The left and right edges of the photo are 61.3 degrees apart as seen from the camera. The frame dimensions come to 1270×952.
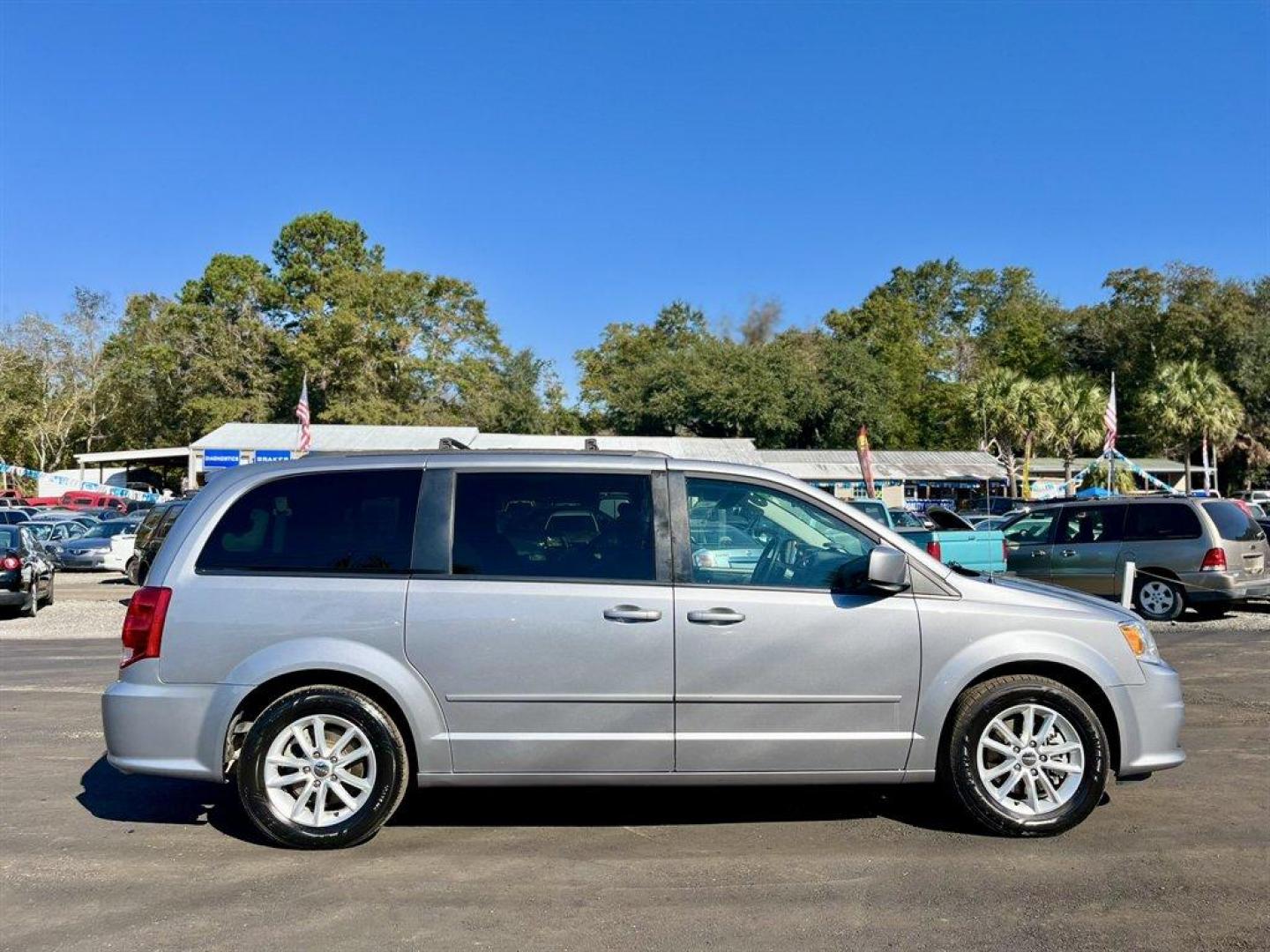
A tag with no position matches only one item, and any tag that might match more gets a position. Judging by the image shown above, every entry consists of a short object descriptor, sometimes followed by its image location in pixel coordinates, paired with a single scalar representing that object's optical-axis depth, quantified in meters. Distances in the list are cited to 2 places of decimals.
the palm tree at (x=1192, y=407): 50.31
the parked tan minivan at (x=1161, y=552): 13.82
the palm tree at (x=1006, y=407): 52.22
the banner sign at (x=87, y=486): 47.44
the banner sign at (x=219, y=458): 45.28
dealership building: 45.34
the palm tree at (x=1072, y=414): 52.81
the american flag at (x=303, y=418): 30.13
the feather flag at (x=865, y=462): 31.62
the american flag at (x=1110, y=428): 30.28
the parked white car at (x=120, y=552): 24.78
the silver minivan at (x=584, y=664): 5.06
